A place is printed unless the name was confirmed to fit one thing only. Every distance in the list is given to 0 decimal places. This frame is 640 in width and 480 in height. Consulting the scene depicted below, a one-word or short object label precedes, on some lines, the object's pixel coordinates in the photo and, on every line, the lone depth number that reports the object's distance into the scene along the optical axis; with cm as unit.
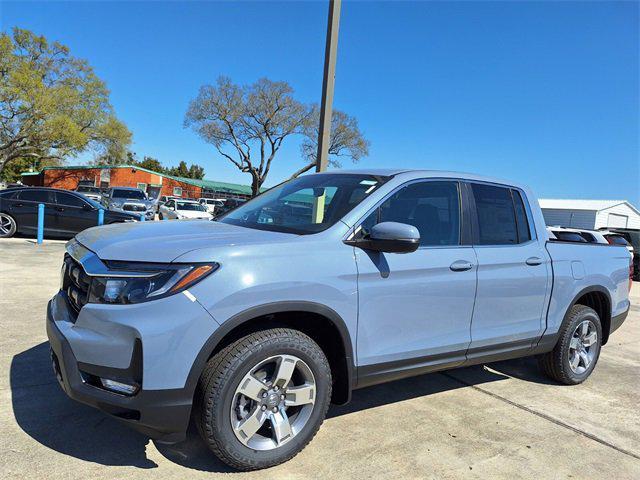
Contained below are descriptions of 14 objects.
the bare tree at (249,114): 4322
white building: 4147
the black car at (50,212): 1214
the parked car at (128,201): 2033
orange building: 5191
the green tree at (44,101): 3819
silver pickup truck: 239
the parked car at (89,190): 3582
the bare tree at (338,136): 4450
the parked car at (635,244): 1523
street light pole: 697
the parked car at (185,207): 2198
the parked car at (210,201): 3984
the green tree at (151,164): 10404
